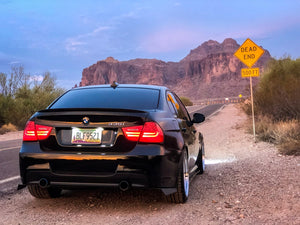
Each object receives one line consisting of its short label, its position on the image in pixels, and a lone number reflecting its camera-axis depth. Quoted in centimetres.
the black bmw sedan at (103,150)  448
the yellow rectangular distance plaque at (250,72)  1310
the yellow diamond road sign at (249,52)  1330
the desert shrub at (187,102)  7638
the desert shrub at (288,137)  957
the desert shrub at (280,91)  1548
